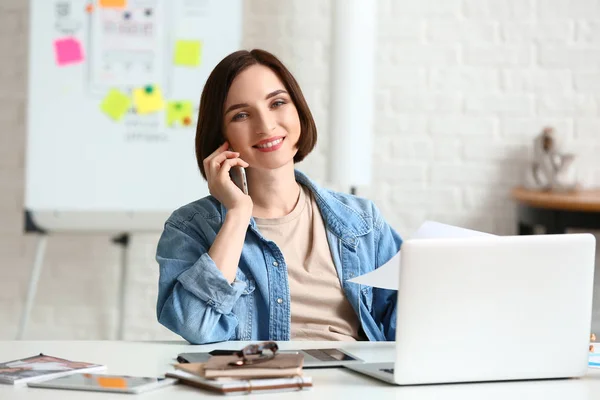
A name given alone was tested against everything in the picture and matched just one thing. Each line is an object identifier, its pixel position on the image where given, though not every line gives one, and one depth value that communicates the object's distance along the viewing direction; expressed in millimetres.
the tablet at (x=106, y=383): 2503
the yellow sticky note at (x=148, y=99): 4671
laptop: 2558
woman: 3369
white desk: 2495
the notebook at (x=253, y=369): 2523
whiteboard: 4660
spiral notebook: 2479
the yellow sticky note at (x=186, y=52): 4671
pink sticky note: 4666
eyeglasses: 2570
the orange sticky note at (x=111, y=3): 4664
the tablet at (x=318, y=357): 2842
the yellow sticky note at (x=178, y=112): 4672
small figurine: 4774
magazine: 2614
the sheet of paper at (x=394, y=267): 3011
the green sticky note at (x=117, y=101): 4671
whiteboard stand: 4660
